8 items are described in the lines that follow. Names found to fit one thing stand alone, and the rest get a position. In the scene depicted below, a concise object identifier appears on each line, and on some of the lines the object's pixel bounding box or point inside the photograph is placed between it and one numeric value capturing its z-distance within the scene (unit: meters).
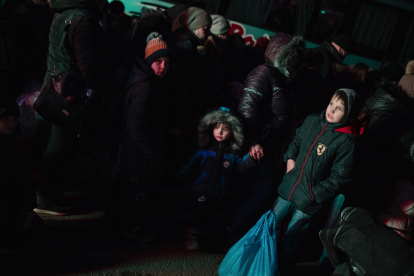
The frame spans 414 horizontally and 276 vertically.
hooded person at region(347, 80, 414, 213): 3.39
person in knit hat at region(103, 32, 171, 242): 2.96
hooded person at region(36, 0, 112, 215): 3.00
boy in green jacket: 2.77
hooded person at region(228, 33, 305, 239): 3.18
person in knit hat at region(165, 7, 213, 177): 3.53
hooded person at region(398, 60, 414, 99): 3.80
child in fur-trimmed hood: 3.27
